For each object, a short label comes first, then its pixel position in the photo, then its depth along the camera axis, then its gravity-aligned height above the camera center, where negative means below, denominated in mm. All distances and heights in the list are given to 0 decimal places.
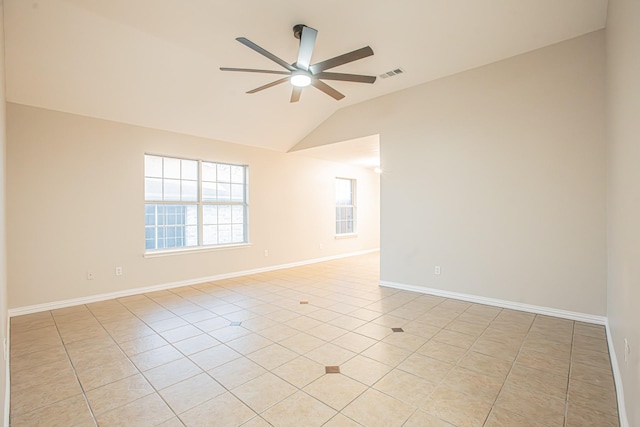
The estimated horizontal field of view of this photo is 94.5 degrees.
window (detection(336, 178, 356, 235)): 8062 +192
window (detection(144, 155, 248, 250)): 4793 +174
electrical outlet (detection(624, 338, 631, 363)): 1691 -810
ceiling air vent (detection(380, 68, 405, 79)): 3969 +1916
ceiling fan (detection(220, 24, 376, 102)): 2441 +1365
